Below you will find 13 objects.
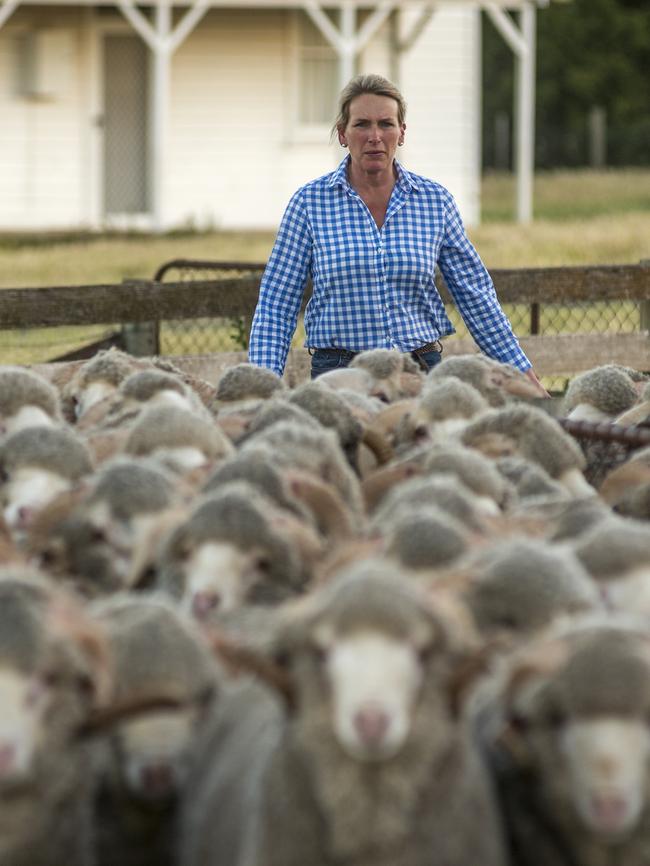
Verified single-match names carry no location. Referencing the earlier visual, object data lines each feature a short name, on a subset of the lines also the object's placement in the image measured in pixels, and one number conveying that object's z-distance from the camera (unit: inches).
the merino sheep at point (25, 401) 458.3
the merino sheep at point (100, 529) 344.5
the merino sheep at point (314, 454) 393.4
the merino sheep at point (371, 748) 237.3
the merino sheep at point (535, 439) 424.5
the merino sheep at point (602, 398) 534.6
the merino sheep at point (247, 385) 505.7
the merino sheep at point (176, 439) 404.8
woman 600.4
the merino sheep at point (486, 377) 508.7
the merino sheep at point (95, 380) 521.7
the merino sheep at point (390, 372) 535.5
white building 2005.4
